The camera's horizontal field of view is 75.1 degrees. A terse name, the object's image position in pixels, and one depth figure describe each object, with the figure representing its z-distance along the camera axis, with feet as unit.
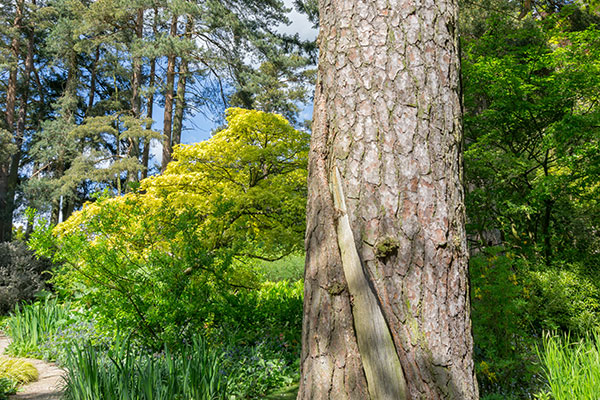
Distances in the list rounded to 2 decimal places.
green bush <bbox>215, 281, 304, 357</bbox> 13.96
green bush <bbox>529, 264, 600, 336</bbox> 15.25
